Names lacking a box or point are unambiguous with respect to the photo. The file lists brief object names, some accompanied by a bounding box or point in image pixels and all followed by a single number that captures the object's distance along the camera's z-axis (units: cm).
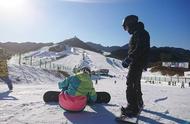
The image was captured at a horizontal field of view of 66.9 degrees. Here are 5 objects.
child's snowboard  404
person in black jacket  305
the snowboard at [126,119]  283
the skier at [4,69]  608
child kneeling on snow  335
